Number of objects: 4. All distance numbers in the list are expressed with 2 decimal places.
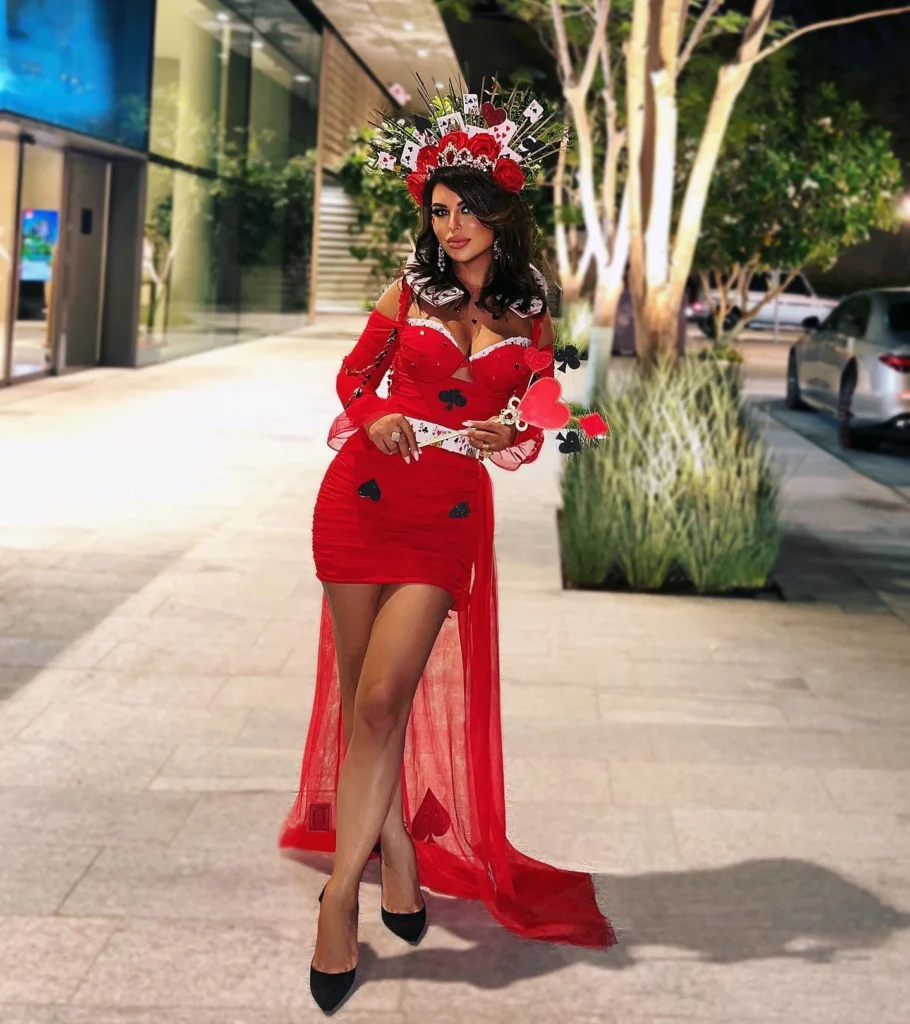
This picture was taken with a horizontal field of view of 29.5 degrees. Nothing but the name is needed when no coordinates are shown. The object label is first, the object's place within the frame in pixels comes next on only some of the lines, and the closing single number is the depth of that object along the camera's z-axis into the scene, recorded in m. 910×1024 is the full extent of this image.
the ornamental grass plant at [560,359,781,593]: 9.03
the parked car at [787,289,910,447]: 16.30
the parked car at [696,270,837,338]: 46.34
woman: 3.91
